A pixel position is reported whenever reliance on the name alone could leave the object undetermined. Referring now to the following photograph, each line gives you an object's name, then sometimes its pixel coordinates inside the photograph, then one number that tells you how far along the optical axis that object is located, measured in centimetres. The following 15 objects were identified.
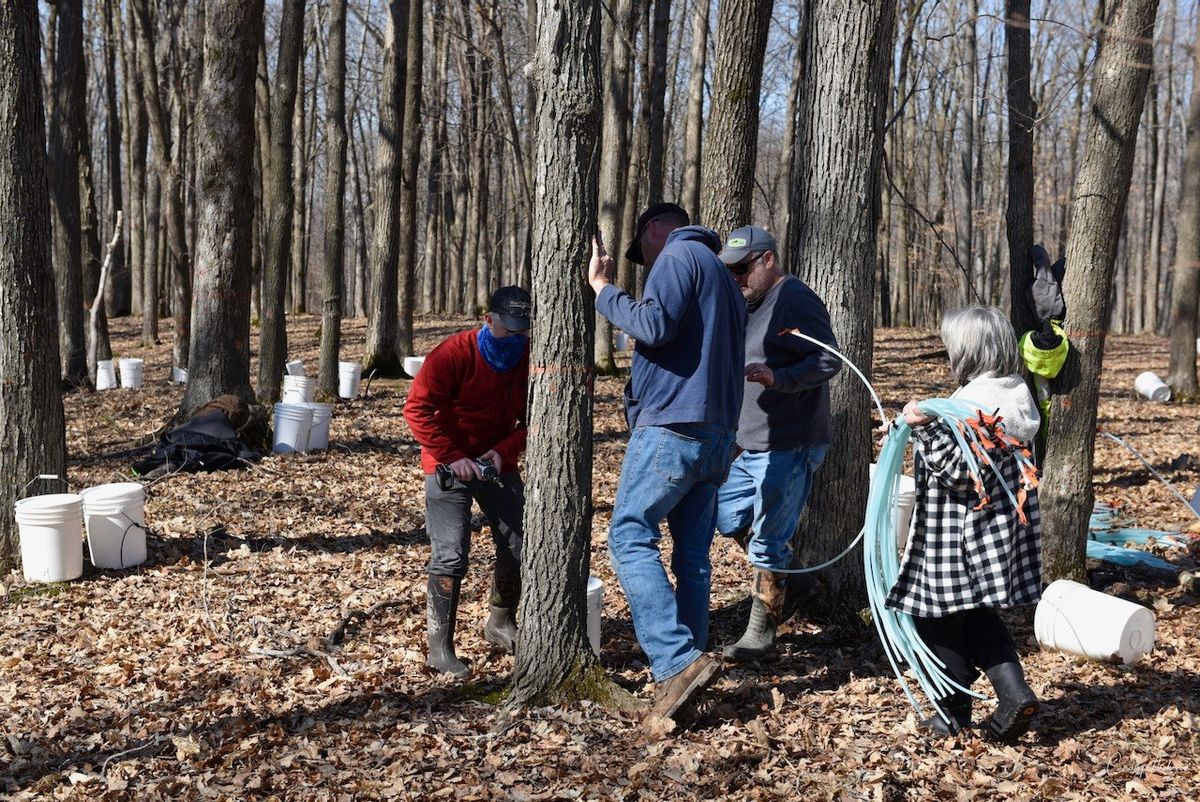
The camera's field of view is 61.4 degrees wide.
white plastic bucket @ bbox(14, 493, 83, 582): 579
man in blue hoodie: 380
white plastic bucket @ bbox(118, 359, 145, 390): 1330
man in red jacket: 448
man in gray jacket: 462
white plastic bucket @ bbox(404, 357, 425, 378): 1309
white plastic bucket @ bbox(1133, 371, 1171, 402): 1410
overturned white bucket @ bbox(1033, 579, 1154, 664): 476
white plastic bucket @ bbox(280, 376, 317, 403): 1044
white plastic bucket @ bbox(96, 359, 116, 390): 1338
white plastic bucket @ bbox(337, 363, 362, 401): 1243
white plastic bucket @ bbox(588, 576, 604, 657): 456
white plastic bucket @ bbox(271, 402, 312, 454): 927
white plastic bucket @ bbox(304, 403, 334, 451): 947
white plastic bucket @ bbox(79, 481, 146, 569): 614
